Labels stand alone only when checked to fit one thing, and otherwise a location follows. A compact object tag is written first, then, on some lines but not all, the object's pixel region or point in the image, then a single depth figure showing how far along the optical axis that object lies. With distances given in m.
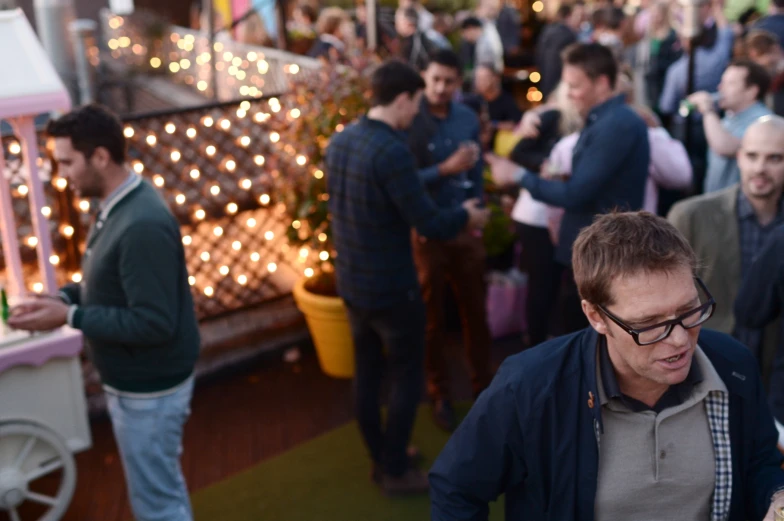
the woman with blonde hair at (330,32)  7.79
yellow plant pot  4.88
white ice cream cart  3.25
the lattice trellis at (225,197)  5.15
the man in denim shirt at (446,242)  4.14
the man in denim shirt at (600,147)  3.67
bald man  3.24
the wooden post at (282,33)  8.61
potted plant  4.95
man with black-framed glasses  1.69
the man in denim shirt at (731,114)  4.34
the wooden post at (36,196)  3.39
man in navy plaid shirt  3.43
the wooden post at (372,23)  5.74
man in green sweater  2.76
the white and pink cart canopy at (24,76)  3.19
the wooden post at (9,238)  3.49
